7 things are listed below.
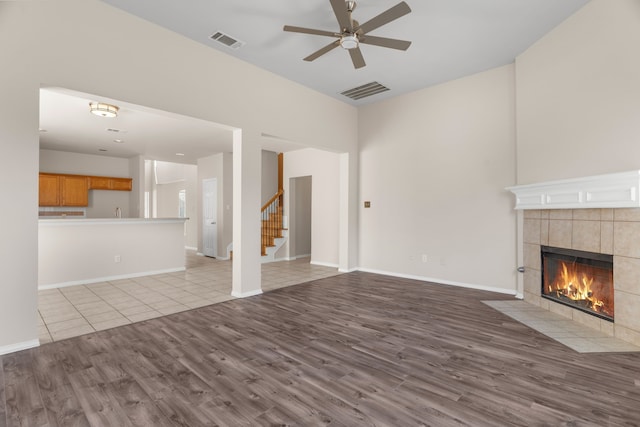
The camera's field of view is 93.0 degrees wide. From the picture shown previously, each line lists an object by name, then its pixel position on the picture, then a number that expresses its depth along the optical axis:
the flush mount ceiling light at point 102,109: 4.49
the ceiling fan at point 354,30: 2.69
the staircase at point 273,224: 8.24
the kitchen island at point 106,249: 5.12
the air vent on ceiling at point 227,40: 3.79
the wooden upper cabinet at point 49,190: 7.33
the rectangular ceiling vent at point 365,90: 5.34
